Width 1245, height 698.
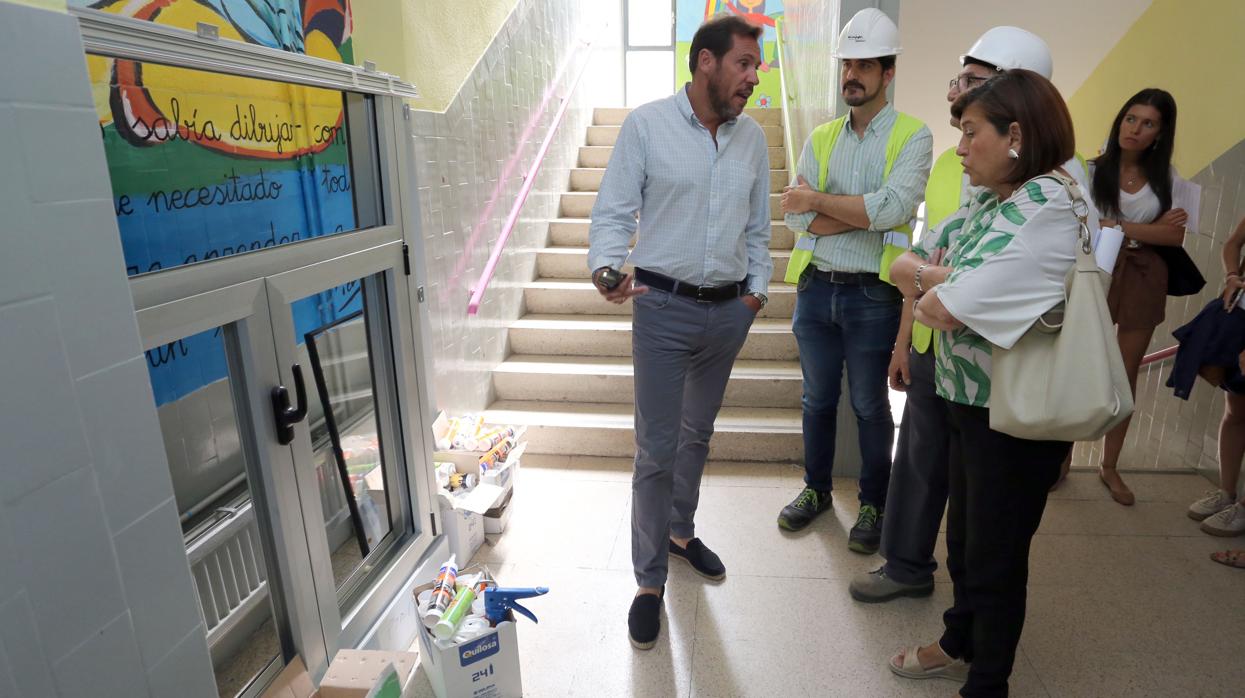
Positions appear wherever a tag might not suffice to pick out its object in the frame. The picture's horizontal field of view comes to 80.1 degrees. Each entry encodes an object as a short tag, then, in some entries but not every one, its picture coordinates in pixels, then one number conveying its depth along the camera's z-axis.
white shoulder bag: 1.36
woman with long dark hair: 2.60
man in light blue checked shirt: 1.96
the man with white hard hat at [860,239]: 2.30
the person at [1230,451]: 2.60
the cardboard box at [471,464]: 2.66
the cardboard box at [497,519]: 2.71
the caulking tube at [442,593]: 1.80
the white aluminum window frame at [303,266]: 1.23
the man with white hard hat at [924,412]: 1.90
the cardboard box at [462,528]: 2.47
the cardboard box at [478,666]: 1.69
